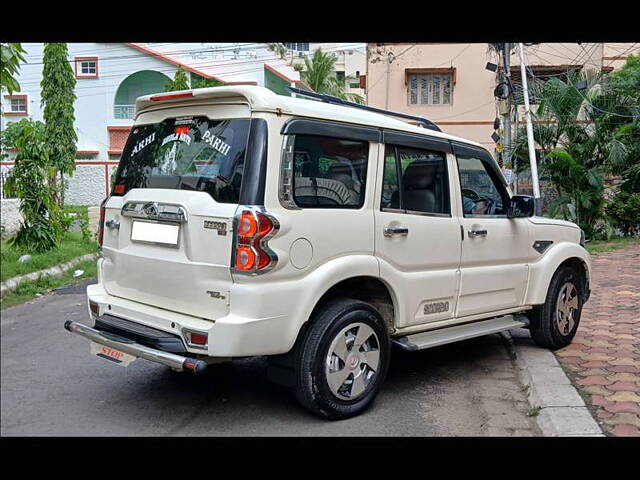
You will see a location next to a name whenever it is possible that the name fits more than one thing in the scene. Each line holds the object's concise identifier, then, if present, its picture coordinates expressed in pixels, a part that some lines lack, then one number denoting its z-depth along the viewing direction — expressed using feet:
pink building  72.43
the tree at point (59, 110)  18.10
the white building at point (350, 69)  146.30
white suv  11.68
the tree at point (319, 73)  113.60
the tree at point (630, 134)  49.87
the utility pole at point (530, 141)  46.94
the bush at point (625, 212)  49.90
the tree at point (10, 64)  13.52
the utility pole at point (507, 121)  49.01
